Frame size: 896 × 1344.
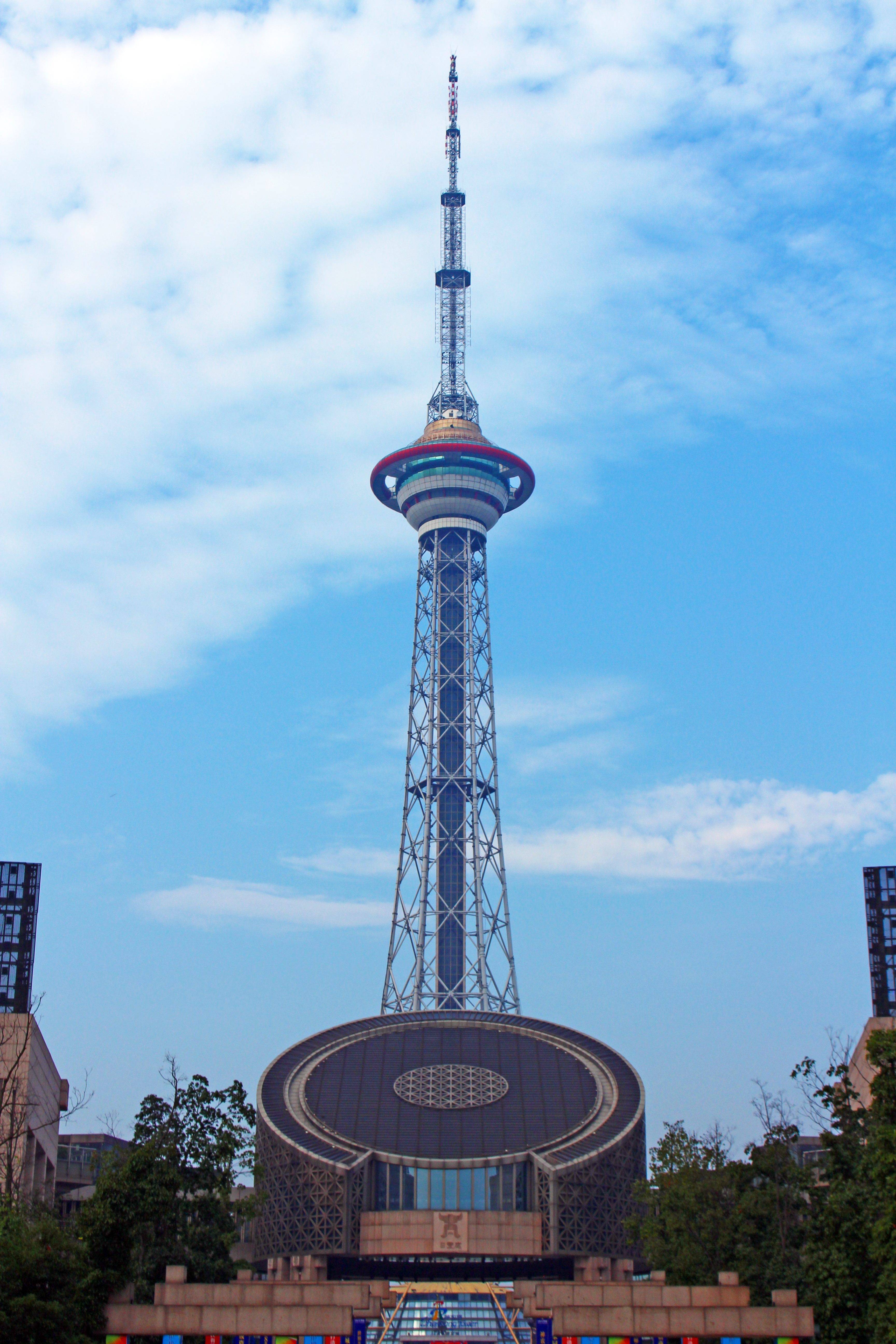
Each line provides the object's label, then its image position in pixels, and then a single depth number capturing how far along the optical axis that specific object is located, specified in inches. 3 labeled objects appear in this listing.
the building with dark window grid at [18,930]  3964.1
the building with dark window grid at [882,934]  4222.4
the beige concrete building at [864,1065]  3880.4
